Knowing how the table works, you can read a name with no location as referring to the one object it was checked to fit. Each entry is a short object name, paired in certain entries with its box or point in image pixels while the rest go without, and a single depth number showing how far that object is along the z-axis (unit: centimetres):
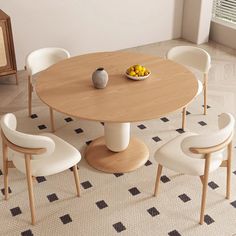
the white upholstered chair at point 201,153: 247
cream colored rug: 280
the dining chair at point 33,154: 246
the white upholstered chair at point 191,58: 378
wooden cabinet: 418
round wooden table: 277
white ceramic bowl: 312
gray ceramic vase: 295
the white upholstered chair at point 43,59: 366
